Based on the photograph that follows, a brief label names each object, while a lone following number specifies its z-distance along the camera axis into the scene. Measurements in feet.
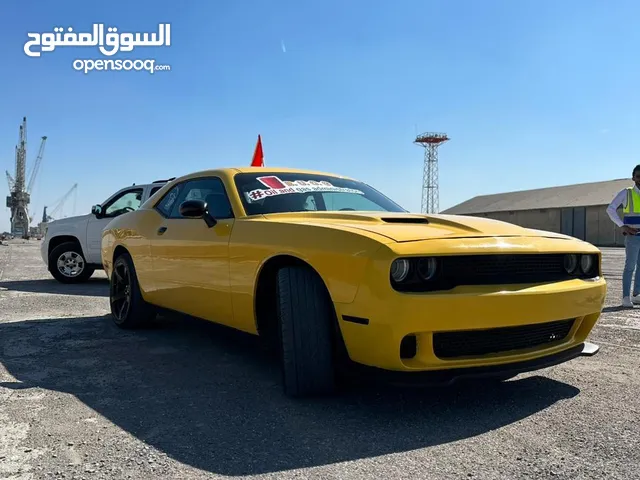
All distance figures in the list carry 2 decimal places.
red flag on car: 27.43
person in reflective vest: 21.54
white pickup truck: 29.22
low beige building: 120.67
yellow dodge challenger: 8.43
